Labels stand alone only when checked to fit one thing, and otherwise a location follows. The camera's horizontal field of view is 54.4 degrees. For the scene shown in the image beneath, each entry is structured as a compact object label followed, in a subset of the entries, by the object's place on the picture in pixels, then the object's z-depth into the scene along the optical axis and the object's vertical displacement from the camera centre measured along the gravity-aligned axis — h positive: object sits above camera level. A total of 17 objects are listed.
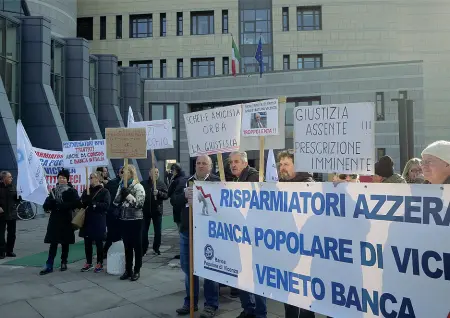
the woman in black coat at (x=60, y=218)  7.70 -0.90
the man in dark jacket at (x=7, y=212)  9.40 -0.96
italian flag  32.18 +8.20
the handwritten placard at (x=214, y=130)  4.82 +0.41
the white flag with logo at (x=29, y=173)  8.31 -0.11
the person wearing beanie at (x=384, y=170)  6.14 -0.08
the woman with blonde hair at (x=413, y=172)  6.22 -0.11
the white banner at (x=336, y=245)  2.98 -0.66
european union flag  30.10 +7.76
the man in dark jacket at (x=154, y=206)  9.02 -0.84
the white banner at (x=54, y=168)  10.13 -0.01
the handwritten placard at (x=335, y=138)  3.57 +0.23
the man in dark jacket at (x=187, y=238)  5.30 -0.91
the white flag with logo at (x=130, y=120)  9.35 +1.01
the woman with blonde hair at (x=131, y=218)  6.92 -0.81
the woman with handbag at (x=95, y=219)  7.80 -0.93
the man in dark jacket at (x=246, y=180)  4.86 -0.18
